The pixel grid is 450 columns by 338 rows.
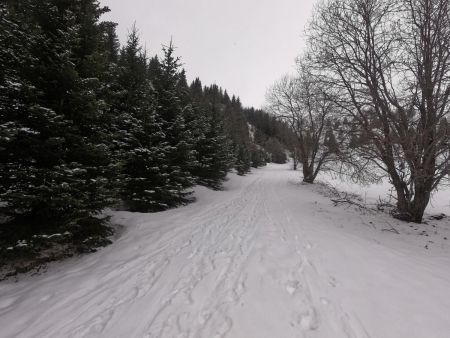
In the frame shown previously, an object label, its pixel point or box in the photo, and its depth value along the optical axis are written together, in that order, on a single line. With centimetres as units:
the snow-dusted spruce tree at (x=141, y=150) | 978
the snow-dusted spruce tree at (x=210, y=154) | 1706
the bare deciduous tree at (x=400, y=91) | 738
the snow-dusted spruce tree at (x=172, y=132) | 1078
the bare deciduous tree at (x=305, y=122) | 2138
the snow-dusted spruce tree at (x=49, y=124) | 512
